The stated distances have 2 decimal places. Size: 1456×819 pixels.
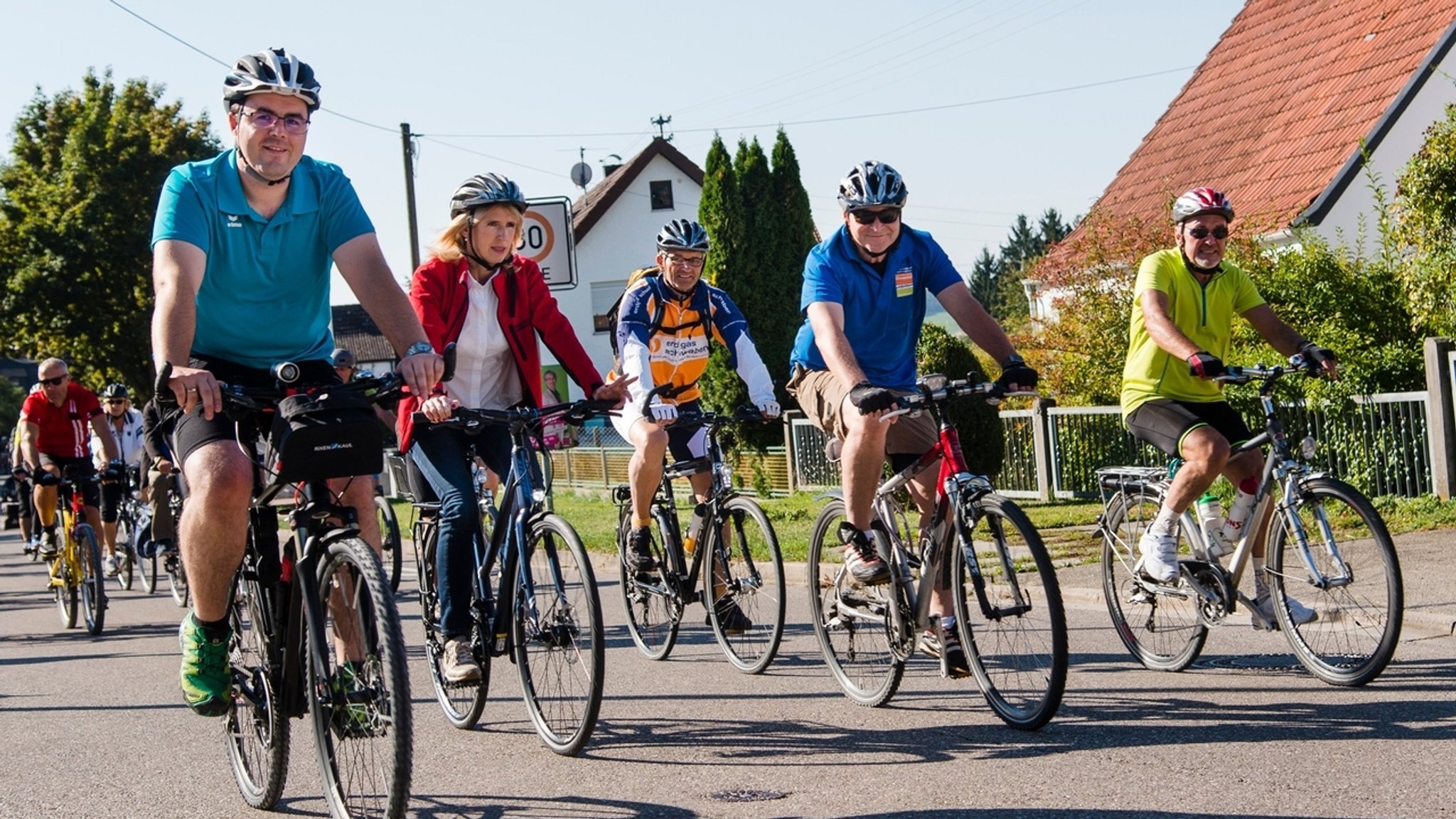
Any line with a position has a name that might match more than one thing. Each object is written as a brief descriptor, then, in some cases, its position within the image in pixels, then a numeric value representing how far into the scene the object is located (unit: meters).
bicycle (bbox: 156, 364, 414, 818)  4.32
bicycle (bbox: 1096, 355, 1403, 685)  6.12
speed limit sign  13.73
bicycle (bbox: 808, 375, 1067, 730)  5.61
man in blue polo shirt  6.32
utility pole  27.69
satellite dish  57.12
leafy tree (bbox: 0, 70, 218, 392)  44.59
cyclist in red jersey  12.83
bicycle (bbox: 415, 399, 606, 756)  5.67
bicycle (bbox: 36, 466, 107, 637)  11.56
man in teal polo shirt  4.75
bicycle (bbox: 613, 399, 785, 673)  7.53
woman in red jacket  6.51
